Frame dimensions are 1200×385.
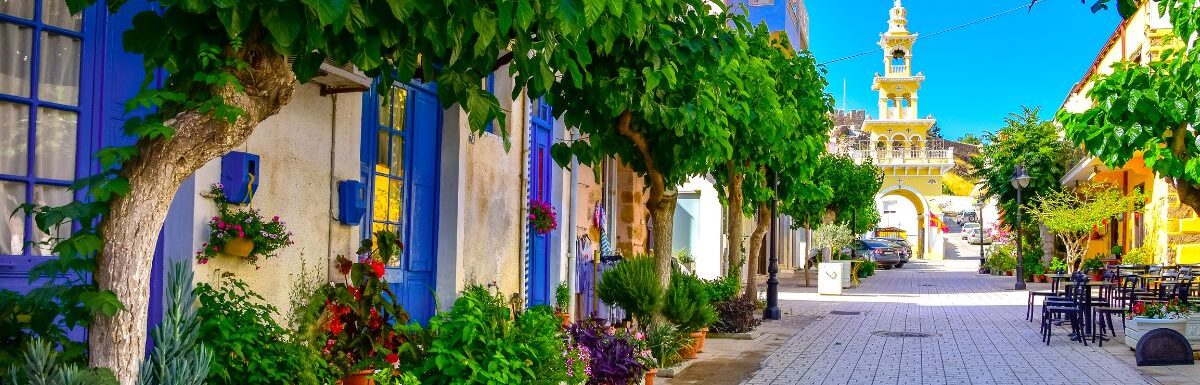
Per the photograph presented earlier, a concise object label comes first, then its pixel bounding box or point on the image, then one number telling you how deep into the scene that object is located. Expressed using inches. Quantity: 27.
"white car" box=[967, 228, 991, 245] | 3056.1
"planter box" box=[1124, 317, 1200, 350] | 511.5
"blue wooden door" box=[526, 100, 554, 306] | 471.5
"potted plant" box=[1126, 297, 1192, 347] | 512.1
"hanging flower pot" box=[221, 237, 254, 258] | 249.9
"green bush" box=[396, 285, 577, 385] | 270.5
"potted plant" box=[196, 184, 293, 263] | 246.1
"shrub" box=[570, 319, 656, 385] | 360.8
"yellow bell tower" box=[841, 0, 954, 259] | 2554.1
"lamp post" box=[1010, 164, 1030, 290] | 1200.8
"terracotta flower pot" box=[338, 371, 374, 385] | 280.8
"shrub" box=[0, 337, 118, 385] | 155.0
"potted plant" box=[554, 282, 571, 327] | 496.0
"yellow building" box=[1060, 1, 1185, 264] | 975.6
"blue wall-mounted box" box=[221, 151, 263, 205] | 252.1
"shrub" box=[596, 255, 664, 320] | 483.8
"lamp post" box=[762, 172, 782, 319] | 777.6
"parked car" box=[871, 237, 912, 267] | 2142.2
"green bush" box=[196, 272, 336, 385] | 224.2
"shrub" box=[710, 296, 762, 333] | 644.7
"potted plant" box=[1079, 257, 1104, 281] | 1141.0
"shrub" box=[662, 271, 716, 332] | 508.7
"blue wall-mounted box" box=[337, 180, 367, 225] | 304.0
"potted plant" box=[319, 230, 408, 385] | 282.0
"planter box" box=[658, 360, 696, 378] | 445.7
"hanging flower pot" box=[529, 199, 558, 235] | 458.6
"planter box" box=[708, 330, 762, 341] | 631.2
